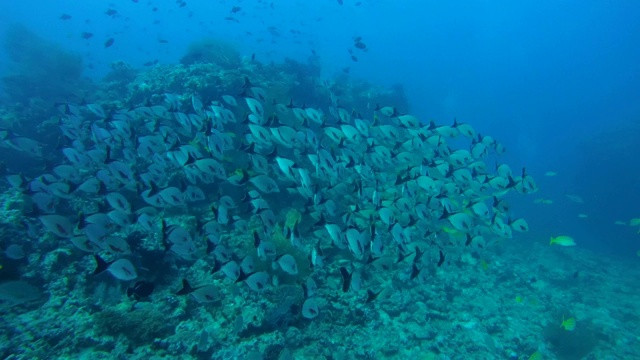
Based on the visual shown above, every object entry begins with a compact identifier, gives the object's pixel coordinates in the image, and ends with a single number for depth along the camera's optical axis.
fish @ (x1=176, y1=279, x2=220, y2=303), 4.41
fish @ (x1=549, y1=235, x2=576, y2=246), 10.07
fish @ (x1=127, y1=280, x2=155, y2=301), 4.12
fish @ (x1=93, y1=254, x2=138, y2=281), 4.46
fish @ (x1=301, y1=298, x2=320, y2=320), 5.09
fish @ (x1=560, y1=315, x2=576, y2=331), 8.83
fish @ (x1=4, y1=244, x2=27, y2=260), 6.30
